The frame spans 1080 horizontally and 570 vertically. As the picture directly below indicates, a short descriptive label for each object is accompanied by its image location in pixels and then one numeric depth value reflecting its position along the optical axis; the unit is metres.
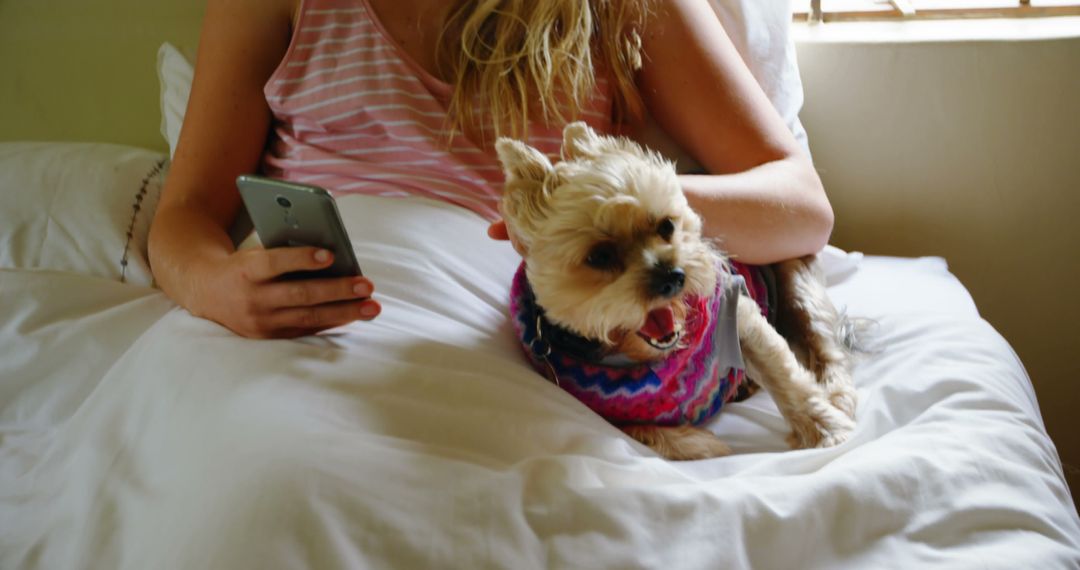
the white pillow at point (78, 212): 1.36
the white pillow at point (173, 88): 1.51
